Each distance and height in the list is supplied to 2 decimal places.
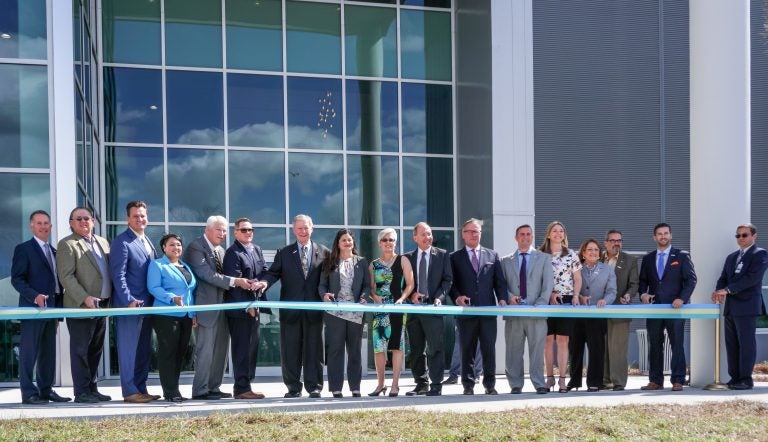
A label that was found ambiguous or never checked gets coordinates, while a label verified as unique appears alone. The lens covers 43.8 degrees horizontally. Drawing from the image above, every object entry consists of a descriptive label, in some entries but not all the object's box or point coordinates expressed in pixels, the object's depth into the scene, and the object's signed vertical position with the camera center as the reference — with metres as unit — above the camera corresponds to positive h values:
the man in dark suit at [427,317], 11.09 -1.42
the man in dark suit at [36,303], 10.29 -1.12
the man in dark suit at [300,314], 10.95 -1.35
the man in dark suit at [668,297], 11.59 -1.29
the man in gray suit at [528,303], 11.34 -1.32
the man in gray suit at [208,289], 10.61 -1.03
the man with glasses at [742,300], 11.34 -1.32
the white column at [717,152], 11.84 +0.47
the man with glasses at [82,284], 10.26 -0.92
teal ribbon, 10.12 -1.32
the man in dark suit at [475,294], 11.32 -1.20
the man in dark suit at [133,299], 10.34 -1.09
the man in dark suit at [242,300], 10.76 -1.16
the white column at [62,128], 13.05 +0.99
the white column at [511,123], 16.69 +1.24
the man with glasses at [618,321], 11.78 -1.60
